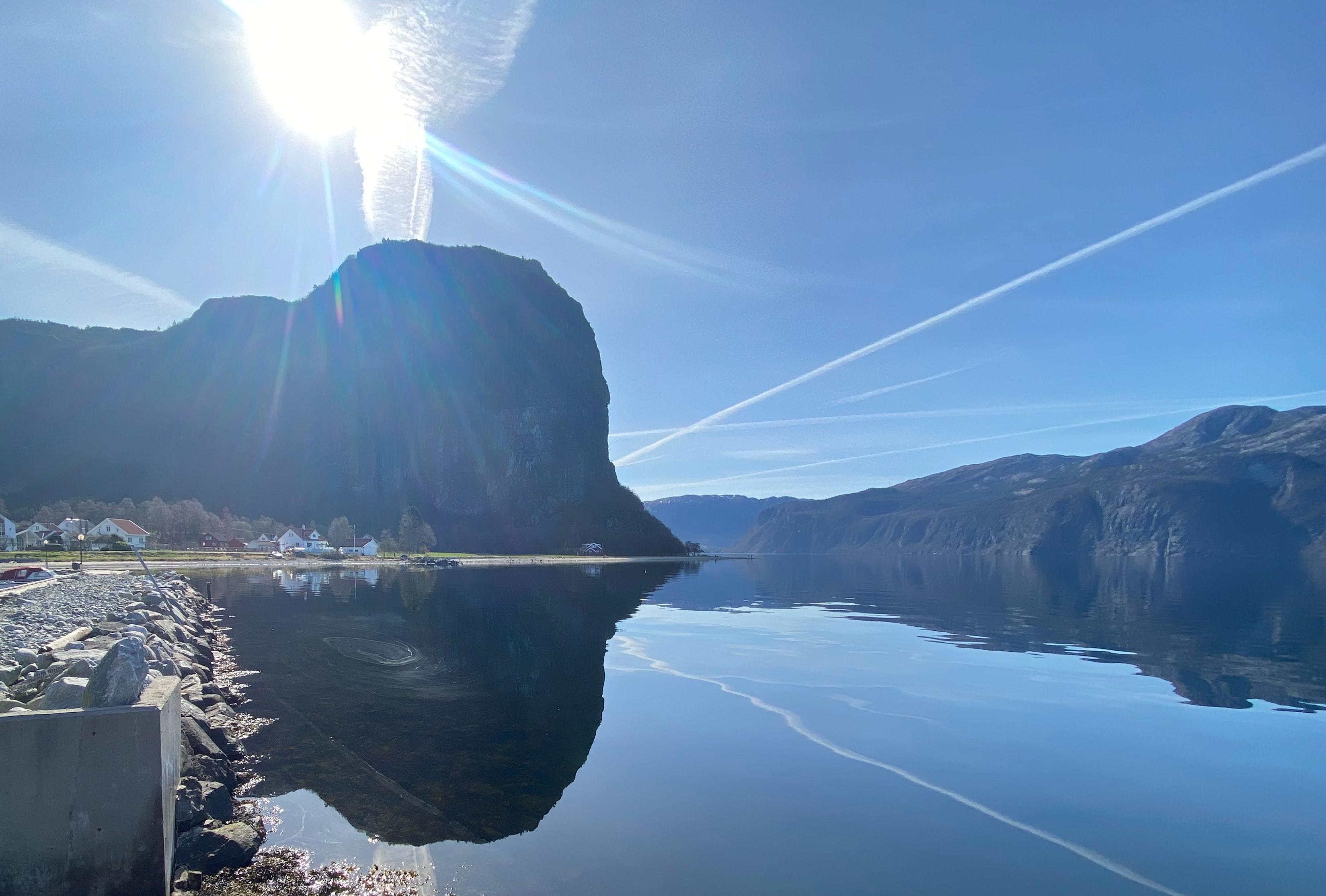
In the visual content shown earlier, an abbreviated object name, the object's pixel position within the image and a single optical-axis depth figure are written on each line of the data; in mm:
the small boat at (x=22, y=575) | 40375
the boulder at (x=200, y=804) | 11633
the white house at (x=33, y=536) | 113975
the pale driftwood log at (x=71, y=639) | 19156
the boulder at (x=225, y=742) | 16469
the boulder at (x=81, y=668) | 12039
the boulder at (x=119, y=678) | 10336
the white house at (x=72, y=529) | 100688
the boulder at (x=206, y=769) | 13734
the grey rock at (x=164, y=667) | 16047
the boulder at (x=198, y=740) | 14719
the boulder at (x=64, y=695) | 11062
